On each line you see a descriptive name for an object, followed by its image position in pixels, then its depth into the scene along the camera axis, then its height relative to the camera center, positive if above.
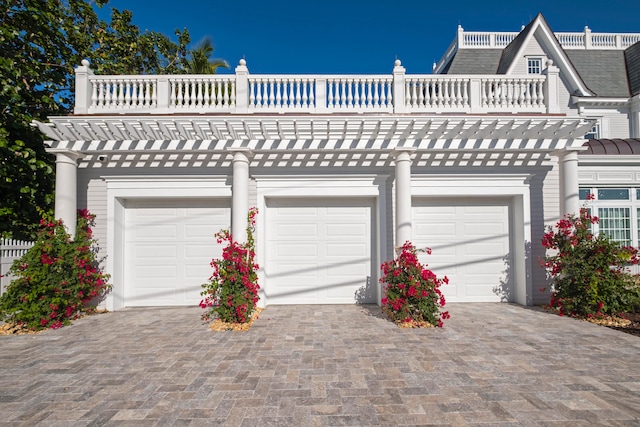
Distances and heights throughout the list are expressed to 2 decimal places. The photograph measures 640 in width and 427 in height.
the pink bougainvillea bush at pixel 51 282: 5.00 -1.02
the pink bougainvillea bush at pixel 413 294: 5.10 -1.29
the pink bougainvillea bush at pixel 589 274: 5.36 -1.01
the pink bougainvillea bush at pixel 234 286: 5.14 -1.12
